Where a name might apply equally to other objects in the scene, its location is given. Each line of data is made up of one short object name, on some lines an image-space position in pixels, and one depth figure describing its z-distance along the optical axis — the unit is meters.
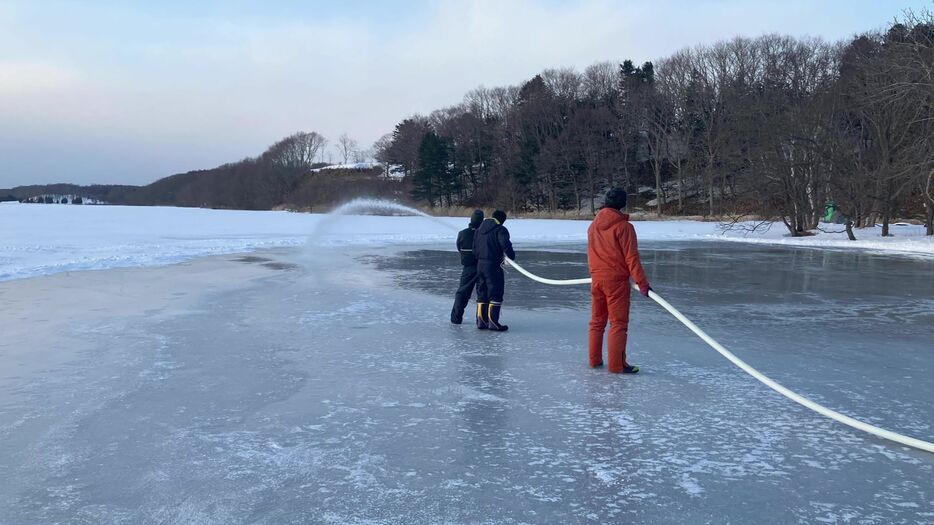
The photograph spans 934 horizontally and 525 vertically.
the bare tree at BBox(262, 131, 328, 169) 132.75
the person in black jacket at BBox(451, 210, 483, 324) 9.29
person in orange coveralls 6.48
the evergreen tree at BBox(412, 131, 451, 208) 78.19
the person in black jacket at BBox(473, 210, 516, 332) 8.87
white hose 4.65
